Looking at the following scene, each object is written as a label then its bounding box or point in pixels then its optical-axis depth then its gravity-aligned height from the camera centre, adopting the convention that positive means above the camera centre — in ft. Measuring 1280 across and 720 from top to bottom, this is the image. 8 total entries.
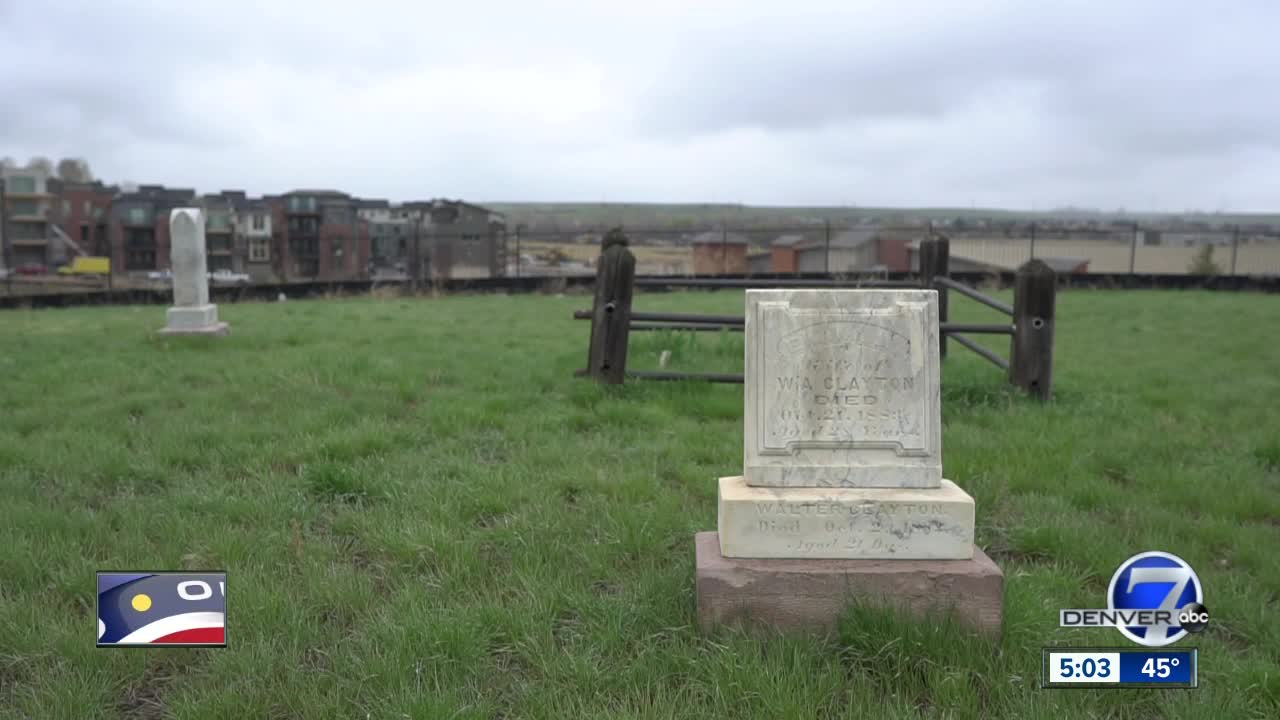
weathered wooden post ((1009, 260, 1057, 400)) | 21.57 -1.50
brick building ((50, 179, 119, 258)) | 196.44 +11.97
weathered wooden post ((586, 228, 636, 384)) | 22.24 -1.27
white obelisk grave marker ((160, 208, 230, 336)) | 33.86 -0.78
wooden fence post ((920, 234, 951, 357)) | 28.40 +0.07
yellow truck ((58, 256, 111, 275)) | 141.92 -0.73
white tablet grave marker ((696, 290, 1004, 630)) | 9.75 -1.99
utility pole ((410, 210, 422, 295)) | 76.58 -0.06
